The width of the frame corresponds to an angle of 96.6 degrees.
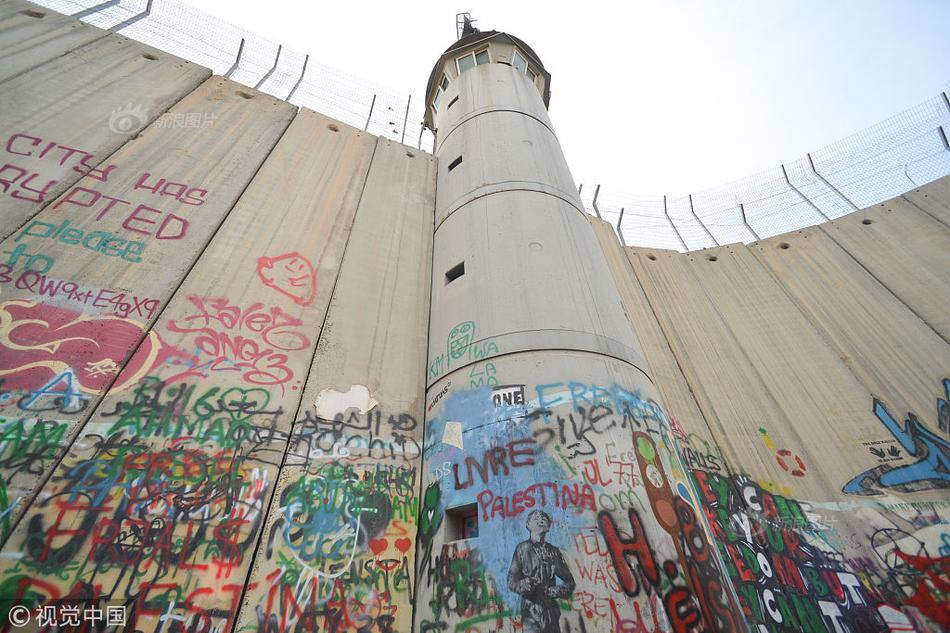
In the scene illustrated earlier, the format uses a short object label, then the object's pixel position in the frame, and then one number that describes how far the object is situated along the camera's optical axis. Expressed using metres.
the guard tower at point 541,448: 4.70
